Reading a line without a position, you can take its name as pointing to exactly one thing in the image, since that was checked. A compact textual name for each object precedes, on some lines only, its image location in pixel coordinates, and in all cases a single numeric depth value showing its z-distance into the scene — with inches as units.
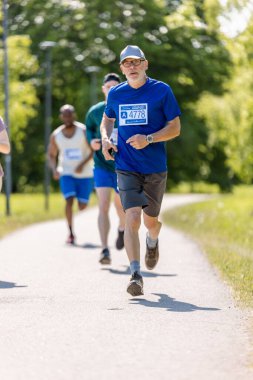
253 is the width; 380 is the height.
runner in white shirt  614.5
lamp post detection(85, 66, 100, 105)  1791.3
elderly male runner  372.2
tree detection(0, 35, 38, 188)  1398.9
